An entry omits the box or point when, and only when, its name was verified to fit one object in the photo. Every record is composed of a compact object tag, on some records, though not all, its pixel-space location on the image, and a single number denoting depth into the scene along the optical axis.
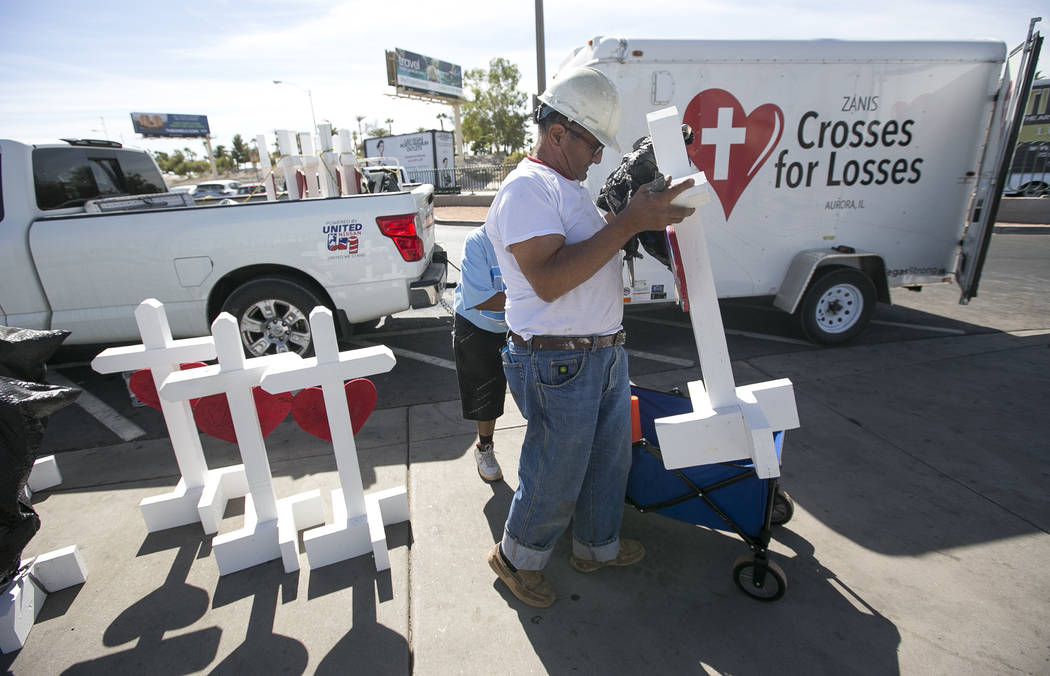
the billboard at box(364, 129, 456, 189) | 24.52
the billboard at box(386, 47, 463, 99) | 41.53
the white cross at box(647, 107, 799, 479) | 1.78
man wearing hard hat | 1.67
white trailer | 4.51
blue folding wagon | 2.17
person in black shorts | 2.67
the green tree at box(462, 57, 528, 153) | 51.22
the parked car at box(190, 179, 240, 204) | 22.62
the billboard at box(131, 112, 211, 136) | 68.19
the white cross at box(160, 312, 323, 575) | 2.22
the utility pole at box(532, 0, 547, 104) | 11.13
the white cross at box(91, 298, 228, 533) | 2.46
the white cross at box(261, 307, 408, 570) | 2.16
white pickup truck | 4.16
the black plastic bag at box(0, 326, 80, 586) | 1.86
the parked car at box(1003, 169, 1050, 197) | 19.06
